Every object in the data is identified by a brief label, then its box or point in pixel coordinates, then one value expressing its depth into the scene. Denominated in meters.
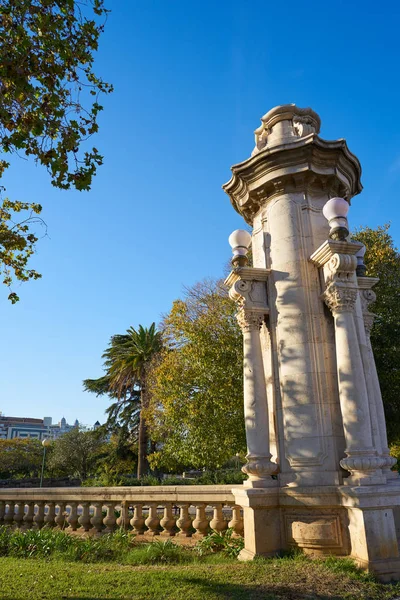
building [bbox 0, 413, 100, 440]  158.88
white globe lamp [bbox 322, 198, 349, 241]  7.74
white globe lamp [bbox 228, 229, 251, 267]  9.01
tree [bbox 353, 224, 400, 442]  18.47
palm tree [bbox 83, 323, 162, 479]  30.70
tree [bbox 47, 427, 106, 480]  42.38
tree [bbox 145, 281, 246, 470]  18.73
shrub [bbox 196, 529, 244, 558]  7.32
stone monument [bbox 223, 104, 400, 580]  6.61
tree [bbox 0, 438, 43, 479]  48.69
